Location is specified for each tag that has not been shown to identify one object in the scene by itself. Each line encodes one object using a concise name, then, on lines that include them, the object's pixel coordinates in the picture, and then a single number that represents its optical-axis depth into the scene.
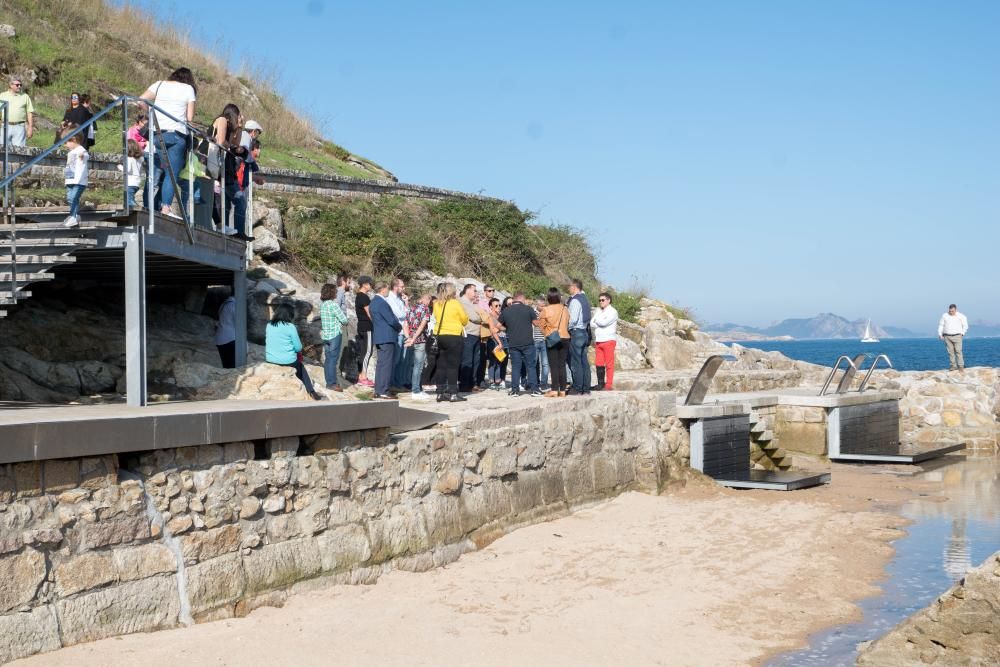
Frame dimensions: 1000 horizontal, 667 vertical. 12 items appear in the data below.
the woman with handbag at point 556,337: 13.50
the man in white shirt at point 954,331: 22.44
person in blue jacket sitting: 10.95
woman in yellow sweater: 12.28
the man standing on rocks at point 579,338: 13.91
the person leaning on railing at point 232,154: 11.34
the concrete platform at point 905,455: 17.22
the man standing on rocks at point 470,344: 13.80
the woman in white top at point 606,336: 14.90
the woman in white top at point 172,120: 9.80
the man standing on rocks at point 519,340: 13.24
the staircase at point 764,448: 15.88
